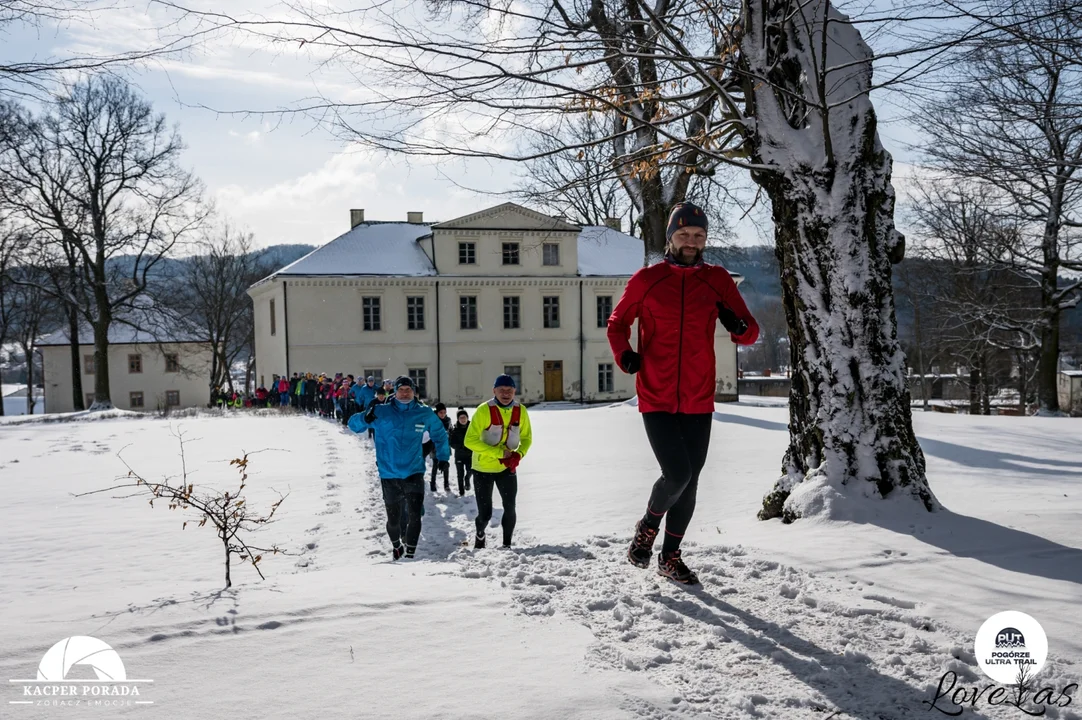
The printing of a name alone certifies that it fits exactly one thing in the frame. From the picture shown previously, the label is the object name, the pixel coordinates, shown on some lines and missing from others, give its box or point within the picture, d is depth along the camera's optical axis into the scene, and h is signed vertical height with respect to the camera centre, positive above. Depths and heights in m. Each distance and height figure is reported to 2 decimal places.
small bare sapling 5.03 -0.94
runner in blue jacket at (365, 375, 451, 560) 7.27 -0.85
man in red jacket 4.29 +0.03
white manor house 37.03 +2.77
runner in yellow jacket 7.43 -0.79
